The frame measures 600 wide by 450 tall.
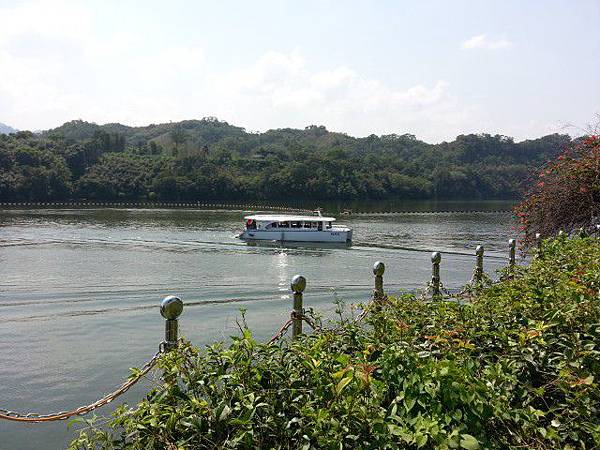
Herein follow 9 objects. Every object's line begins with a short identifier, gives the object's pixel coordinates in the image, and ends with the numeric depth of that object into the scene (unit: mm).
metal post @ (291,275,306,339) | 6221
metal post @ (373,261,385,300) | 8211
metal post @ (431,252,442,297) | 10188
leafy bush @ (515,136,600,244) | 12773
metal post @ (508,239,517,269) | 13057
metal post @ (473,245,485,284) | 11962
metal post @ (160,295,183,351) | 4508
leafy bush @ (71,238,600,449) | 2721
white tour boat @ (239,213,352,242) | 35484
